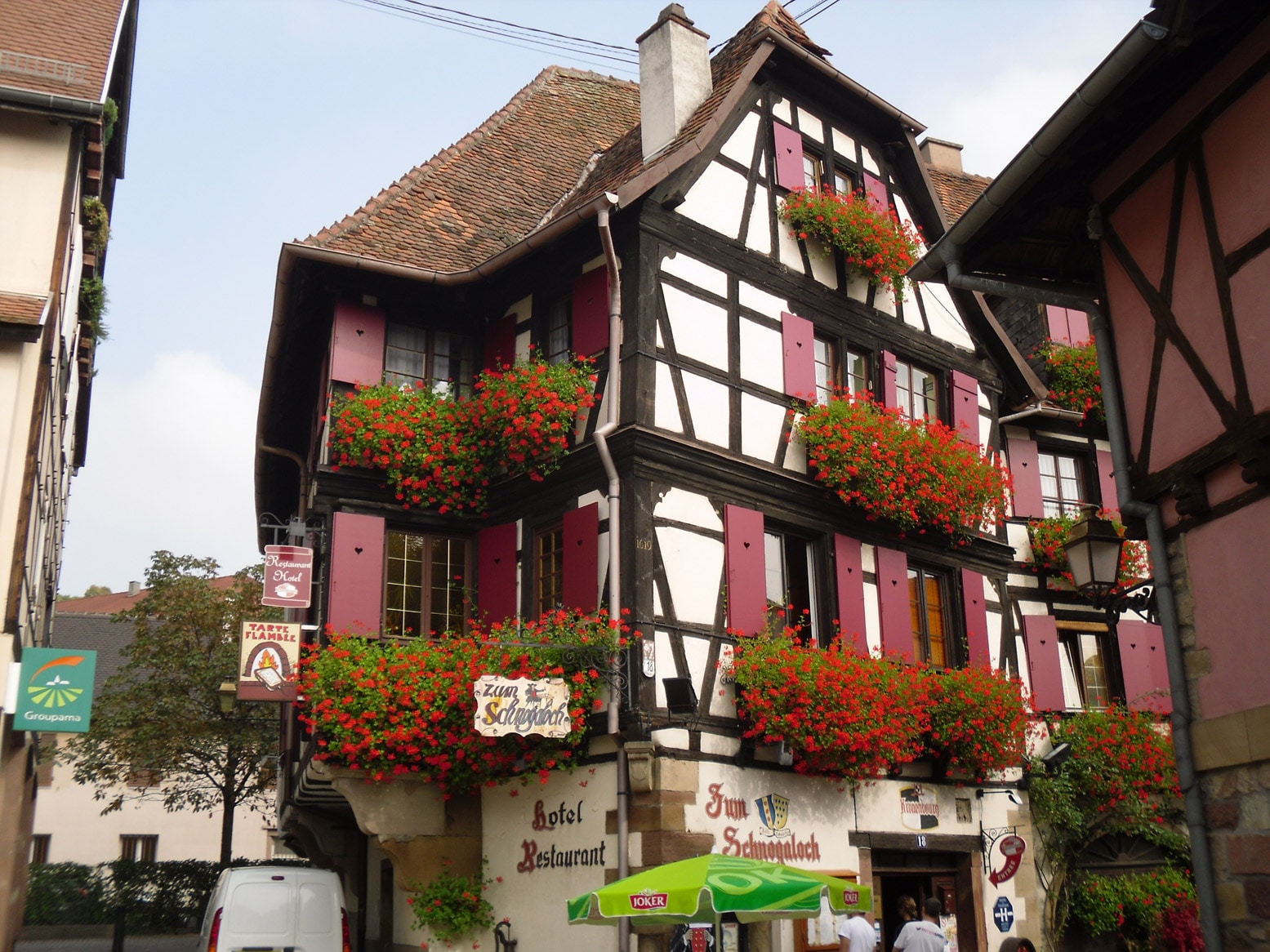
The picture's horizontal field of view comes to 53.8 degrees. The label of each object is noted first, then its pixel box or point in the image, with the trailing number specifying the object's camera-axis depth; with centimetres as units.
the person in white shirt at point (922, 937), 1015
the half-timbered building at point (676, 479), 1250
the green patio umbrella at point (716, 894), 878
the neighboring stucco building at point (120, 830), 3581
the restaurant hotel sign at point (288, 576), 1323
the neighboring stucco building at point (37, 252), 1140
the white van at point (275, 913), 1268
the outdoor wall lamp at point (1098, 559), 899
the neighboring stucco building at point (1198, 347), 738
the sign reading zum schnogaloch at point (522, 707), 1169
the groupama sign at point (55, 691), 1115
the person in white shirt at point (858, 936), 1083
